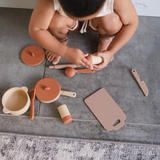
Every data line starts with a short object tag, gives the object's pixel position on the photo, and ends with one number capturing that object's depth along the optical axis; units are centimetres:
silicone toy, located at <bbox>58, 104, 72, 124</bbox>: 74
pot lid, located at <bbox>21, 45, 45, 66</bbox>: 86
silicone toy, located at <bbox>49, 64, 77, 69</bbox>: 85
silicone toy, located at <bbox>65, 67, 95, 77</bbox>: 83
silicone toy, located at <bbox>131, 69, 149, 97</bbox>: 83
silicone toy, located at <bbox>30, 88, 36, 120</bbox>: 75
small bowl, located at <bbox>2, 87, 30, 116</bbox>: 74
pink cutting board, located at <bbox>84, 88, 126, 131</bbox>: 77
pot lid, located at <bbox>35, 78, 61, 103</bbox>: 77
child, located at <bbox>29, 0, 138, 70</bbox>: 65
